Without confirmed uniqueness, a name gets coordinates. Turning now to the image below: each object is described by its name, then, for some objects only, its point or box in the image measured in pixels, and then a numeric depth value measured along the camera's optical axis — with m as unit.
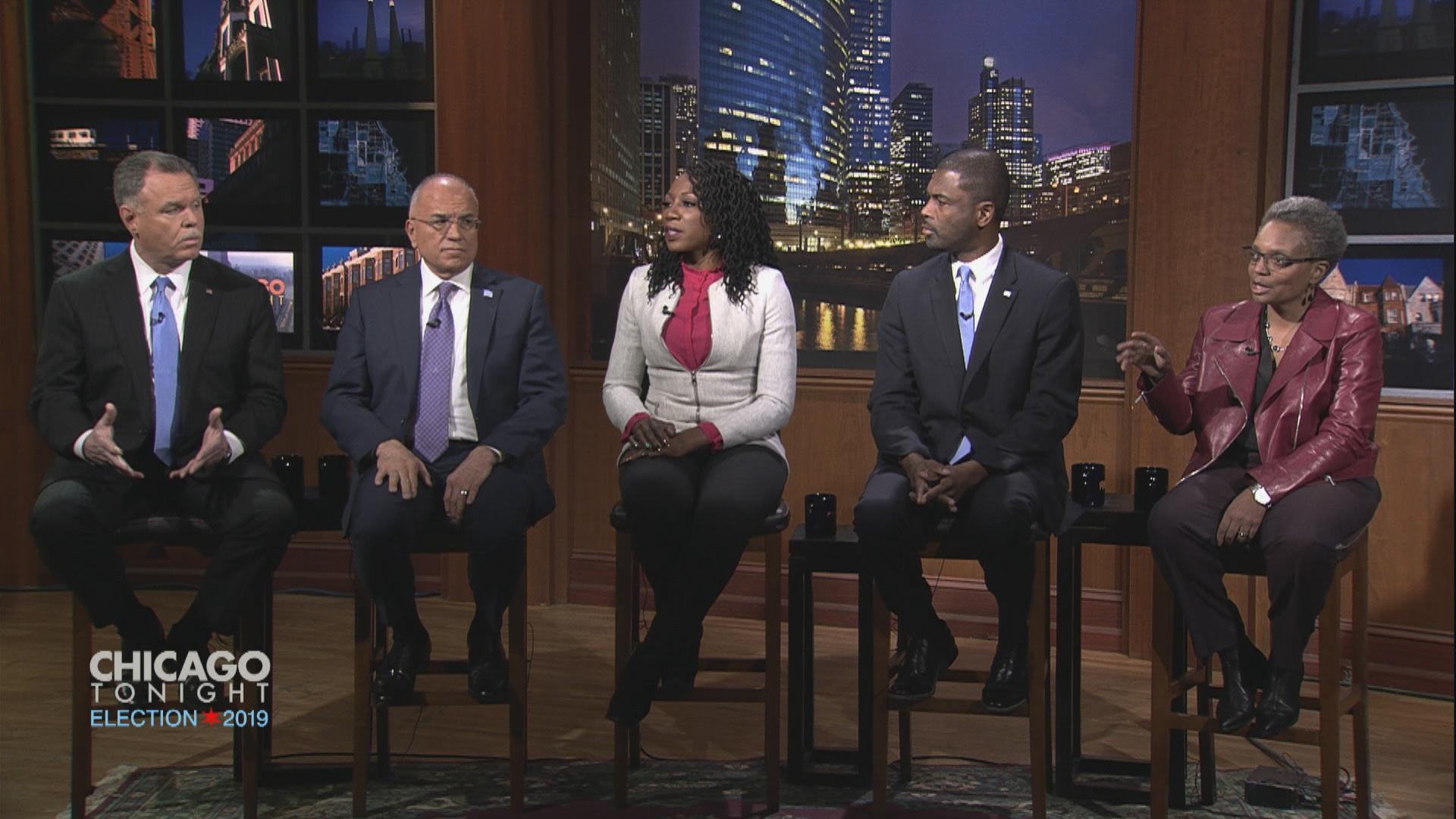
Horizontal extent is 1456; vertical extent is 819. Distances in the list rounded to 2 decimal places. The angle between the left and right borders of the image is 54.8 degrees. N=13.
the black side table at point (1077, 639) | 3.51
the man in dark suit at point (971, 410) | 3.36
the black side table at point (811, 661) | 3.54
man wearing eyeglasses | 3.45
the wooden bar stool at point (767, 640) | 3.45
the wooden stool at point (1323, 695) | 3.18
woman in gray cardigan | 3.44
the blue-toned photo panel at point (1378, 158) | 4.48
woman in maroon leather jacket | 3.20
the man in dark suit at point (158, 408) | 3.38
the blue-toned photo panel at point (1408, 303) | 4.50
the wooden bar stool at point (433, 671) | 3.42
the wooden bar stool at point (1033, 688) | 3.27
